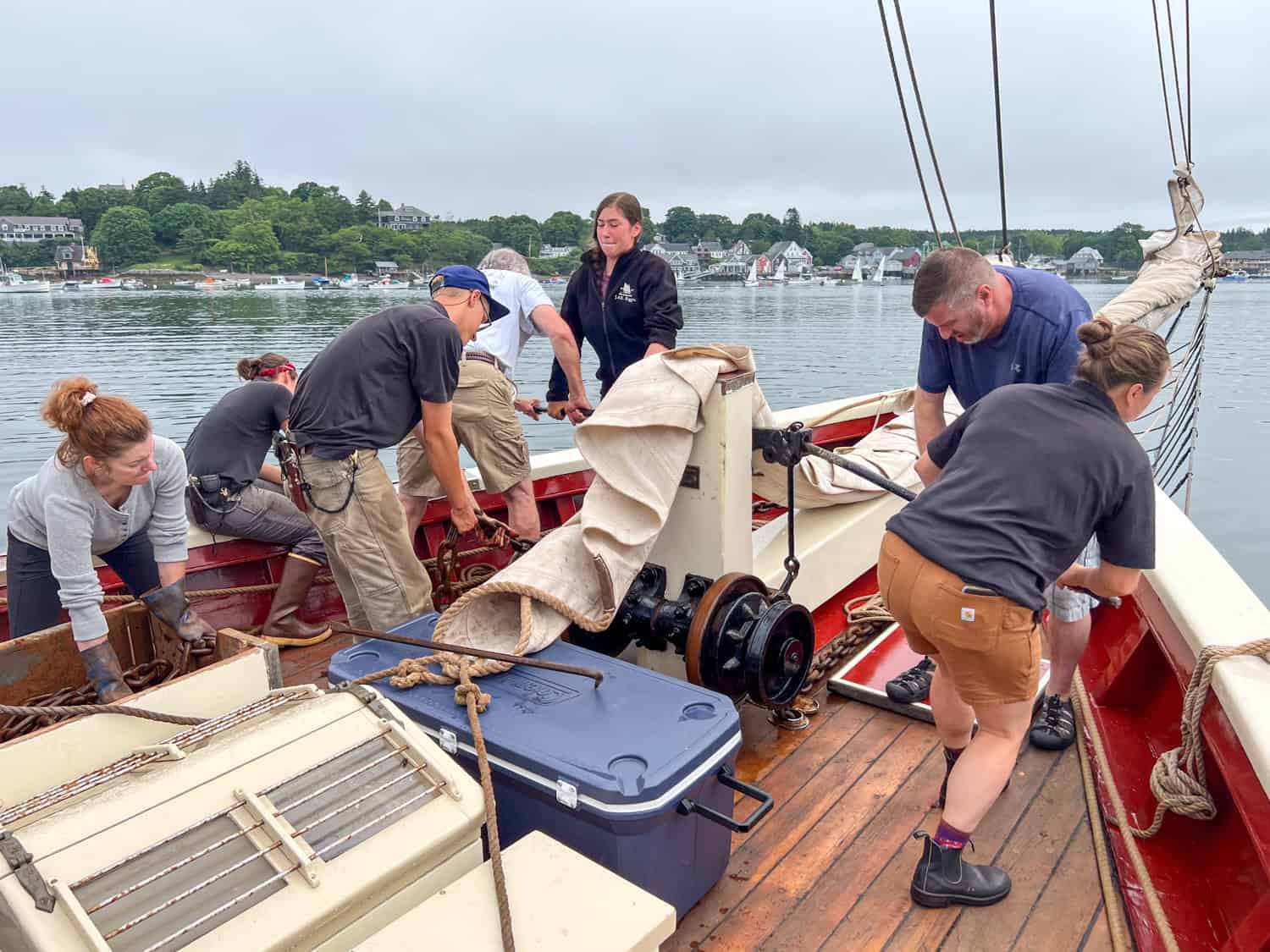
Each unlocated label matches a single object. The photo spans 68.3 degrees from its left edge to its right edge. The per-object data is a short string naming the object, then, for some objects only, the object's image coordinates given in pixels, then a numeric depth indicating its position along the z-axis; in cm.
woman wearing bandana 355
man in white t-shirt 372
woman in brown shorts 183
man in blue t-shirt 245
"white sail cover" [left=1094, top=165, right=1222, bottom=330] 412
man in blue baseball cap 296
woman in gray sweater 246
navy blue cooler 180
